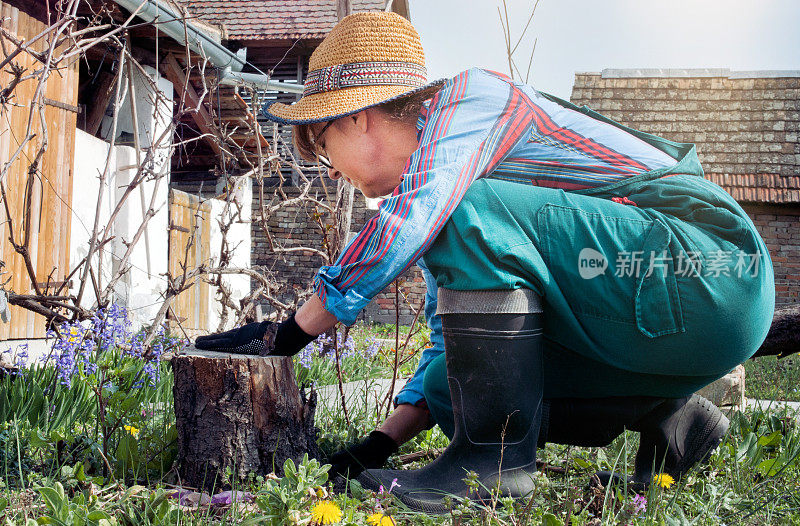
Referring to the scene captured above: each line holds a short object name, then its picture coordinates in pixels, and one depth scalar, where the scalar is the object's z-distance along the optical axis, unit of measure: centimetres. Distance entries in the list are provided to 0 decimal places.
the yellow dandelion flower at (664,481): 164
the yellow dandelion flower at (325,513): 132
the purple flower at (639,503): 143
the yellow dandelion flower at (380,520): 135
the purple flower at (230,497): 160
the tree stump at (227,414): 183
